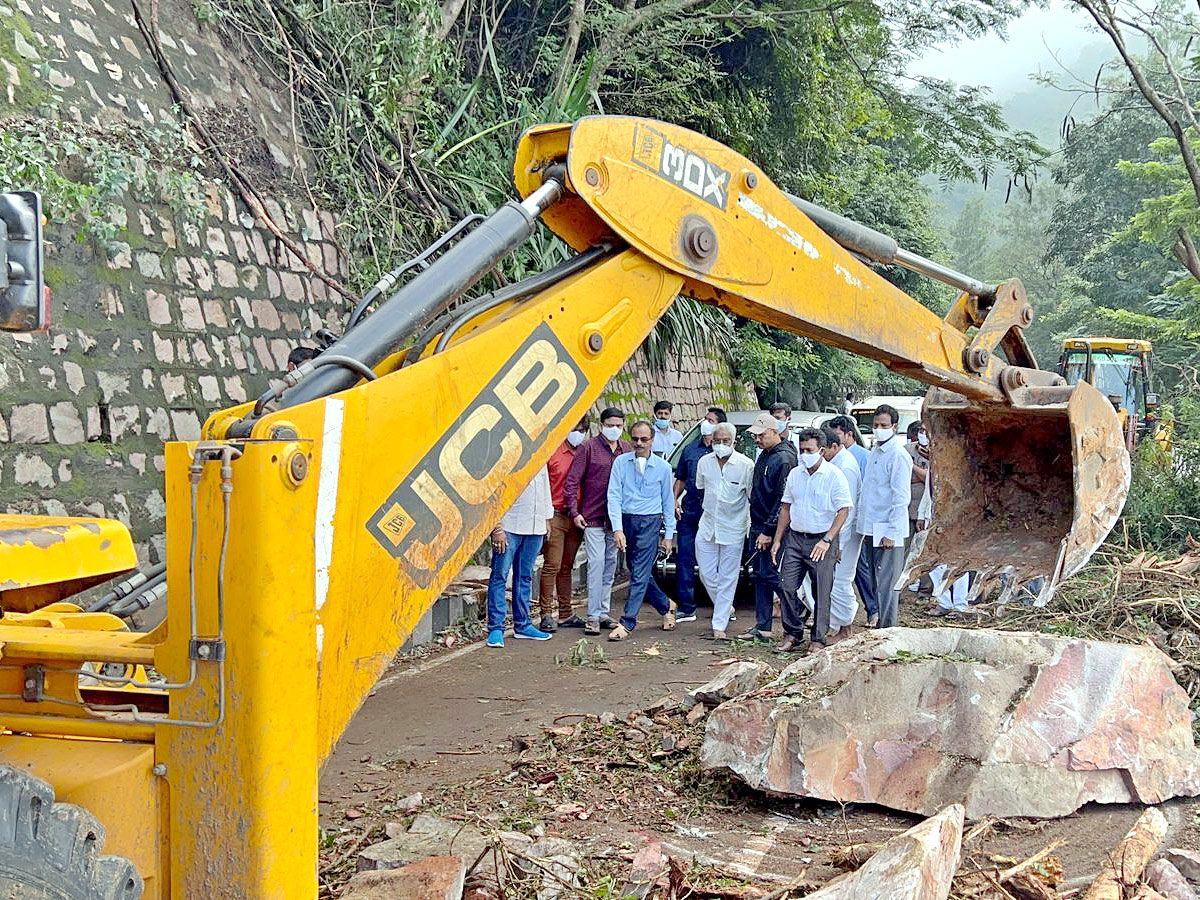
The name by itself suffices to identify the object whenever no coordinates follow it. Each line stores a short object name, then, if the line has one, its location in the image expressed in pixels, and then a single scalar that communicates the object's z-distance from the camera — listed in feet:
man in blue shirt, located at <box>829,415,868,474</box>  33.27
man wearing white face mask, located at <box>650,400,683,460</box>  39.96
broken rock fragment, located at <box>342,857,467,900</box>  11.56
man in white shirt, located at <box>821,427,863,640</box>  30.50
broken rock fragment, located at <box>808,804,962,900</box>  11.25
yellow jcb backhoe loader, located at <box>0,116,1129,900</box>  8.27
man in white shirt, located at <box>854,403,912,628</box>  29.84
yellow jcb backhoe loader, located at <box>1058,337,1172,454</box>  69.51
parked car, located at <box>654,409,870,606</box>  36.99
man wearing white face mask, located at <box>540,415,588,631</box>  33.88
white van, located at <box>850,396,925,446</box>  53.11
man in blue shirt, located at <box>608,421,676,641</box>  33.55
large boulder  16.07
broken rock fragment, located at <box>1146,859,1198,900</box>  12.92
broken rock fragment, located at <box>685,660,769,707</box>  20.18
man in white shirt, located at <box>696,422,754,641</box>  32.35
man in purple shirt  33.91
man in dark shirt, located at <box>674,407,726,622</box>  35.65
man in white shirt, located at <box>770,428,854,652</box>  29.32
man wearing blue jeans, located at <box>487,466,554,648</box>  30.19
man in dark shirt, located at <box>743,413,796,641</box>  32.09
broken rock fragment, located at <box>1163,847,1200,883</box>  13.44
